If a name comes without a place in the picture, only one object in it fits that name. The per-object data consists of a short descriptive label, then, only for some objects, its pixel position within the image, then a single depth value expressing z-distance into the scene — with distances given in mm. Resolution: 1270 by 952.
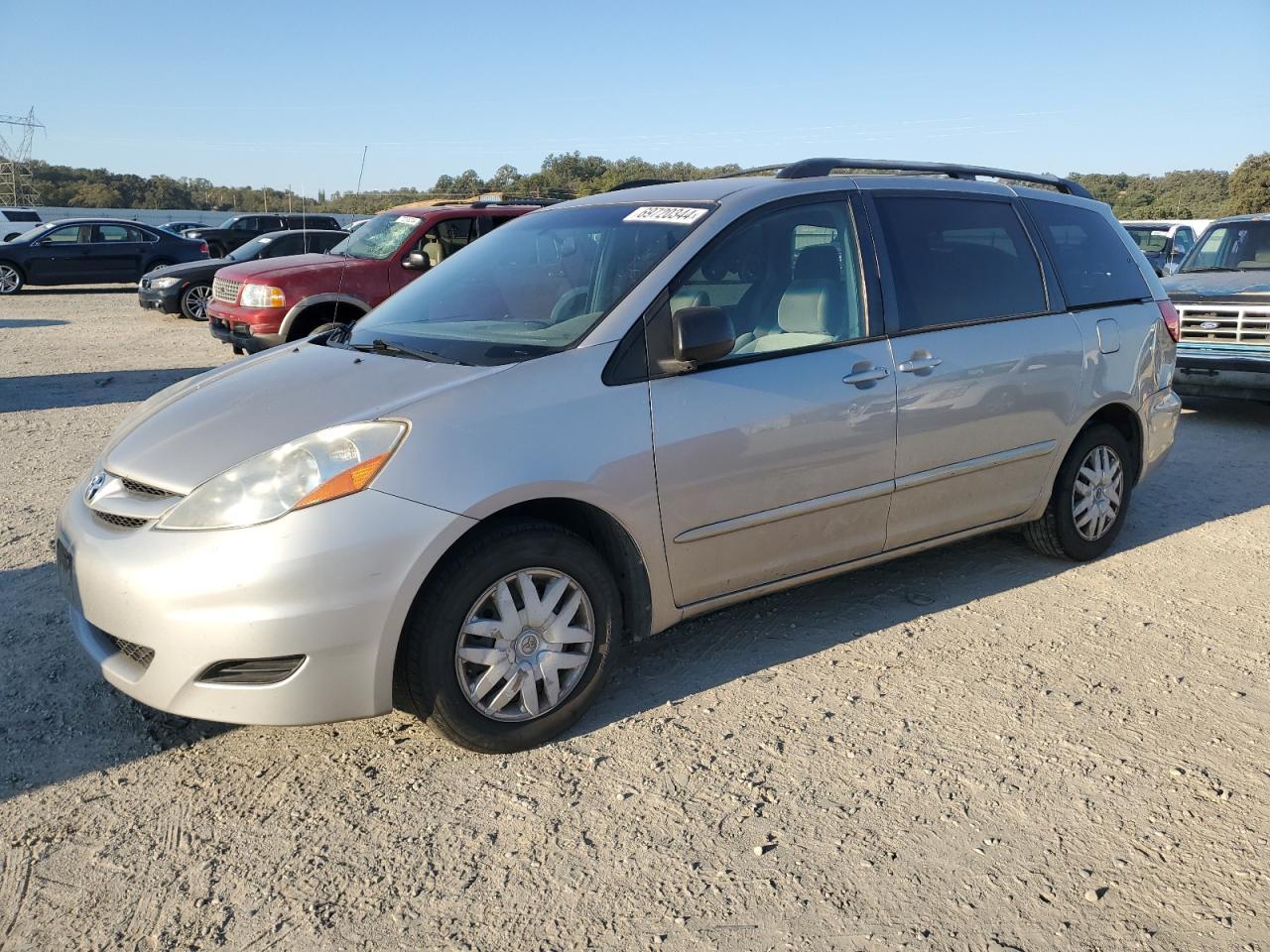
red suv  10227
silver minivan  2938
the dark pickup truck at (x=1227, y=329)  8523
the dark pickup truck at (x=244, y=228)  27031
